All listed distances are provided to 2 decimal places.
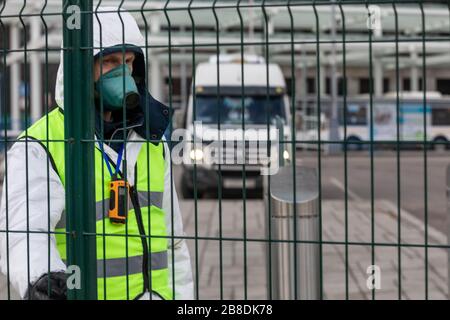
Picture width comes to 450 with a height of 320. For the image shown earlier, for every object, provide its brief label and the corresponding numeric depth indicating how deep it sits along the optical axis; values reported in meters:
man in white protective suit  5.17
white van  26.12
